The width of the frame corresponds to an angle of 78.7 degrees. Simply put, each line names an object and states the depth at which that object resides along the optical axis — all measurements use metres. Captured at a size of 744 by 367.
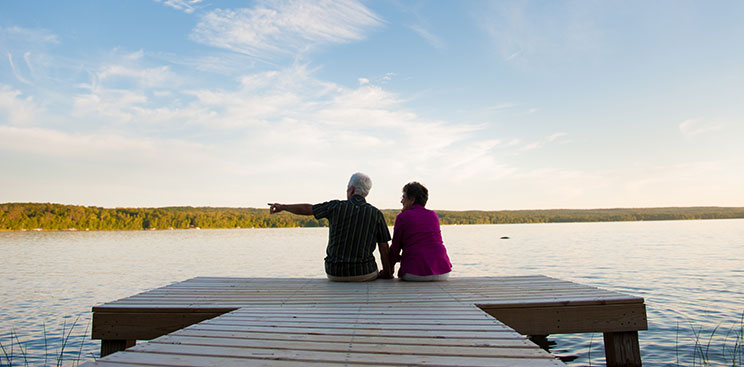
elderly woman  6.32
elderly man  6.04
